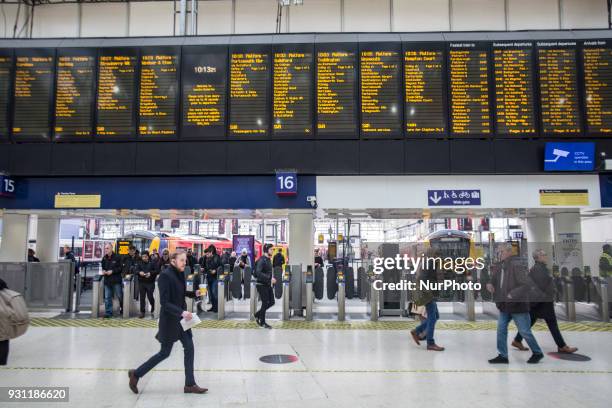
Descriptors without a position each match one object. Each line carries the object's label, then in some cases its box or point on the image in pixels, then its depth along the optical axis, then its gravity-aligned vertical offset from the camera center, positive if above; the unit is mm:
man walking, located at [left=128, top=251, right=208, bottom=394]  5473 -861
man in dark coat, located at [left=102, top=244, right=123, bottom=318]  11664 -709
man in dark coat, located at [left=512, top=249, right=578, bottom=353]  7594 -745
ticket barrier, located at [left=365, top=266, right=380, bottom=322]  11159 -1187
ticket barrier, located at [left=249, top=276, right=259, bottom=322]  11412 -1213
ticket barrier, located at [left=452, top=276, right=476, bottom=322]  11250 -1238
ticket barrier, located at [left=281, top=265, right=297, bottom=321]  11234 -1030
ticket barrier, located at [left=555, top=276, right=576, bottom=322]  11164 -1133
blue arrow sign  11594 +1294
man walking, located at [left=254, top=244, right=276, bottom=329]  10008 -710
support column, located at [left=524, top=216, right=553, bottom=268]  13111 +521
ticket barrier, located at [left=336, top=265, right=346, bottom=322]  11273 -1083
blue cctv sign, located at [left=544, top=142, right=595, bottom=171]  11289 +2253
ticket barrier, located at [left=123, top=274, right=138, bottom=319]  11555 -1066
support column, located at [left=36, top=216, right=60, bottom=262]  14219 +331
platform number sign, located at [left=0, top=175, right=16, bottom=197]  11695 +1596
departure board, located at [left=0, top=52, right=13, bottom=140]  11953 +4078
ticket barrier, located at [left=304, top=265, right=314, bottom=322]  11125 -973
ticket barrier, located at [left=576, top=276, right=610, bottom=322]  11047 -1171
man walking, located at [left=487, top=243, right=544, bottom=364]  6957 -743
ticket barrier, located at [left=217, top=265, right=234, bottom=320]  11352 -980
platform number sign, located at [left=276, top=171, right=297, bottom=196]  11531 +1669
